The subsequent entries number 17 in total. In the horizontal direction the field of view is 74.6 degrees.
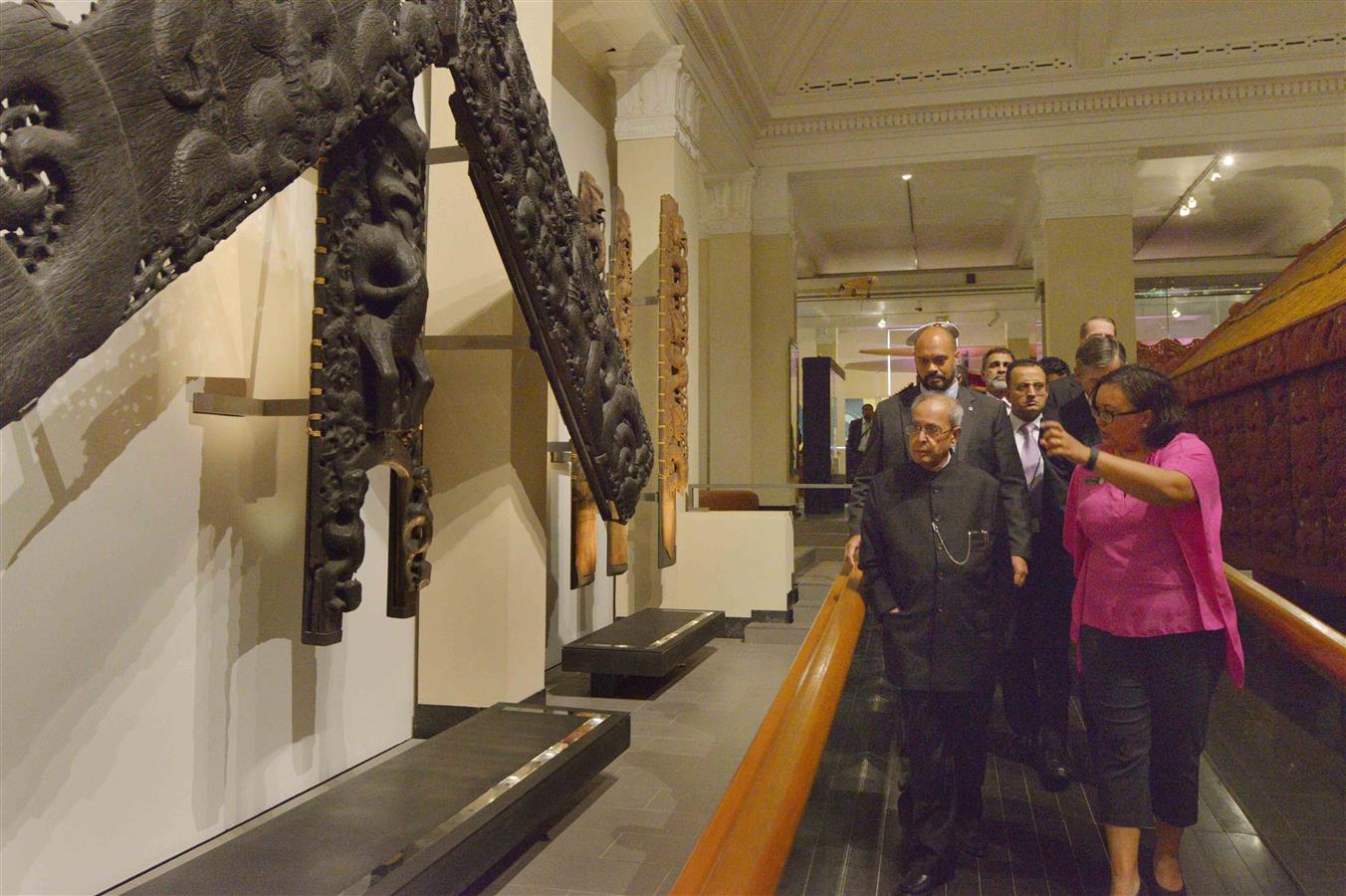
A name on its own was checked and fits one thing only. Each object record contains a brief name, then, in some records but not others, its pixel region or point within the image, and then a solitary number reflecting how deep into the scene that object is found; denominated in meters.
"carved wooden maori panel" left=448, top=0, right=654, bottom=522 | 2.58
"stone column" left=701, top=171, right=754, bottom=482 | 9.73
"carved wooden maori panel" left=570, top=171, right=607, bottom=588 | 4.86
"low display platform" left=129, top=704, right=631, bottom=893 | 1.97
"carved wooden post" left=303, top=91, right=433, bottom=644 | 2.20
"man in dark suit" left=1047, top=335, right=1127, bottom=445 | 2.98
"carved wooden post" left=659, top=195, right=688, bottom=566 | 5.68
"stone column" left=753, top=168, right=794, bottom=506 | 10.02
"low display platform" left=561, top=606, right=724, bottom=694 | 4.49
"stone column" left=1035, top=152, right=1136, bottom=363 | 9.12
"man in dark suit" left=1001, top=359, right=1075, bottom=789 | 2.94
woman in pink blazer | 2.18
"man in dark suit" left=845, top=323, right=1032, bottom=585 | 2.81
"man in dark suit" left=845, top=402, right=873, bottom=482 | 11.71
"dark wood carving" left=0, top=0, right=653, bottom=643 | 1.36
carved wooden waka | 2.91
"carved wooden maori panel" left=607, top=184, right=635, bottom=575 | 5.77
